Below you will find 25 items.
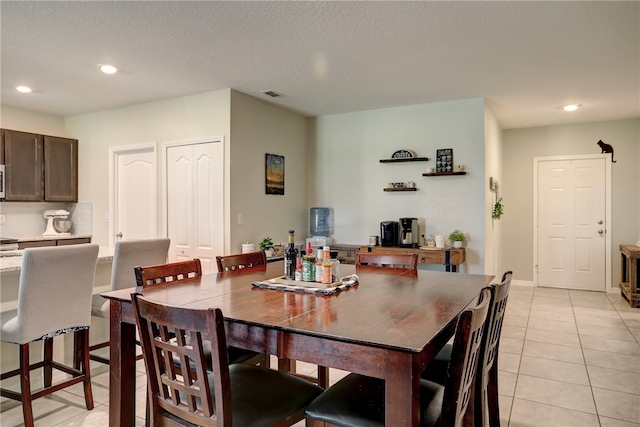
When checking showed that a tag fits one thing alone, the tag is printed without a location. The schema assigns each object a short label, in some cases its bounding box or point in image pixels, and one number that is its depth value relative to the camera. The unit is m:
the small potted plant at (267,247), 4.45
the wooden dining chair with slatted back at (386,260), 2.70
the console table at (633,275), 4.94
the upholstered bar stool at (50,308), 2.18
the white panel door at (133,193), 4.80
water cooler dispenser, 5.43
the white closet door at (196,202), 4.30
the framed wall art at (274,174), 4.77
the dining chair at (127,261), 2.68
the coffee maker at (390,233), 4.81
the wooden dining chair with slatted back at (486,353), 1.58
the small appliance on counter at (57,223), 5.42
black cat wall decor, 5.82
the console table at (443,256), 4.32
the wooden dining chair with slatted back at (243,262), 2.54
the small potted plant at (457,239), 4.57
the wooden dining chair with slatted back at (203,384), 1.25
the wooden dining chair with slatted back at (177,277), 2.02
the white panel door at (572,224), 6.02
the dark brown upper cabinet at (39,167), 4.88
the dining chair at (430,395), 1.25
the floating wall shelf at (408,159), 4.88
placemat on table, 1.88
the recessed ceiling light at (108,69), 3.55
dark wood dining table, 1.17
